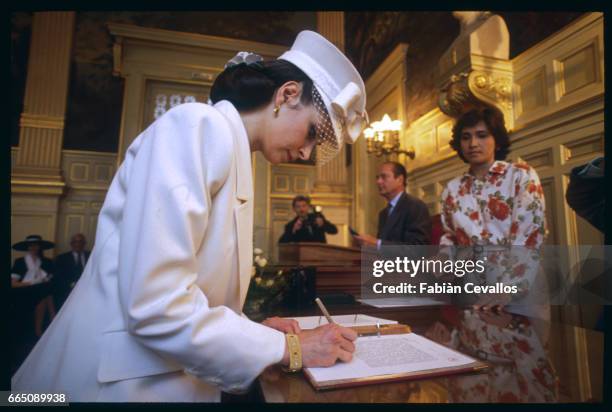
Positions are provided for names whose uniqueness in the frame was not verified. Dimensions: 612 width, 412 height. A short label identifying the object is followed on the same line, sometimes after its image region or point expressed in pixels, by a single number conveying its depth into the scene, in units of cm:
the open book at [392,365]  61
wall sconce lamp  461
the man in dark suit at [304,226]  469
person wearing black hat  457
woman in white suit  59
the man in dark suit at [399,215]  297
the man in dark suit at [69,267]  488
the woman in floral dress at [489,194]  170
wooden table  54
